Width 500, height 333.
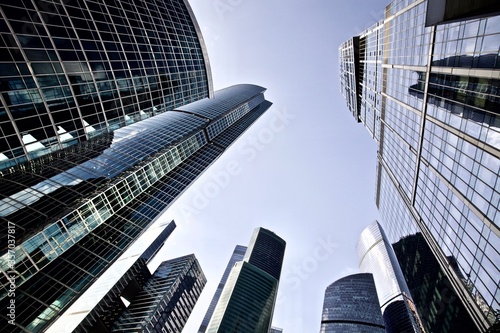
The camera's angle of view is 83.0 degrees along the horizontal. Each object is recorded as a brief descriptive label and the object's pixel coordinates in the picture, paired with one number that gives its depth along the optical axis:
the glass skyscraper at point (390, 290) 143.50
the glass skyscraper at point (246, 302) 123.00
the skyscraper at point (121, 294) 100.18
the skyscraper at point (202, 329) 197.66
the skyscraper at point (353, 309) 164.68
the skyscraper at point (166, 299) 111.19
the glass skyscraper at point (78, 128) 29.06
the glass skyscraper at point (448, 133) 25.08
